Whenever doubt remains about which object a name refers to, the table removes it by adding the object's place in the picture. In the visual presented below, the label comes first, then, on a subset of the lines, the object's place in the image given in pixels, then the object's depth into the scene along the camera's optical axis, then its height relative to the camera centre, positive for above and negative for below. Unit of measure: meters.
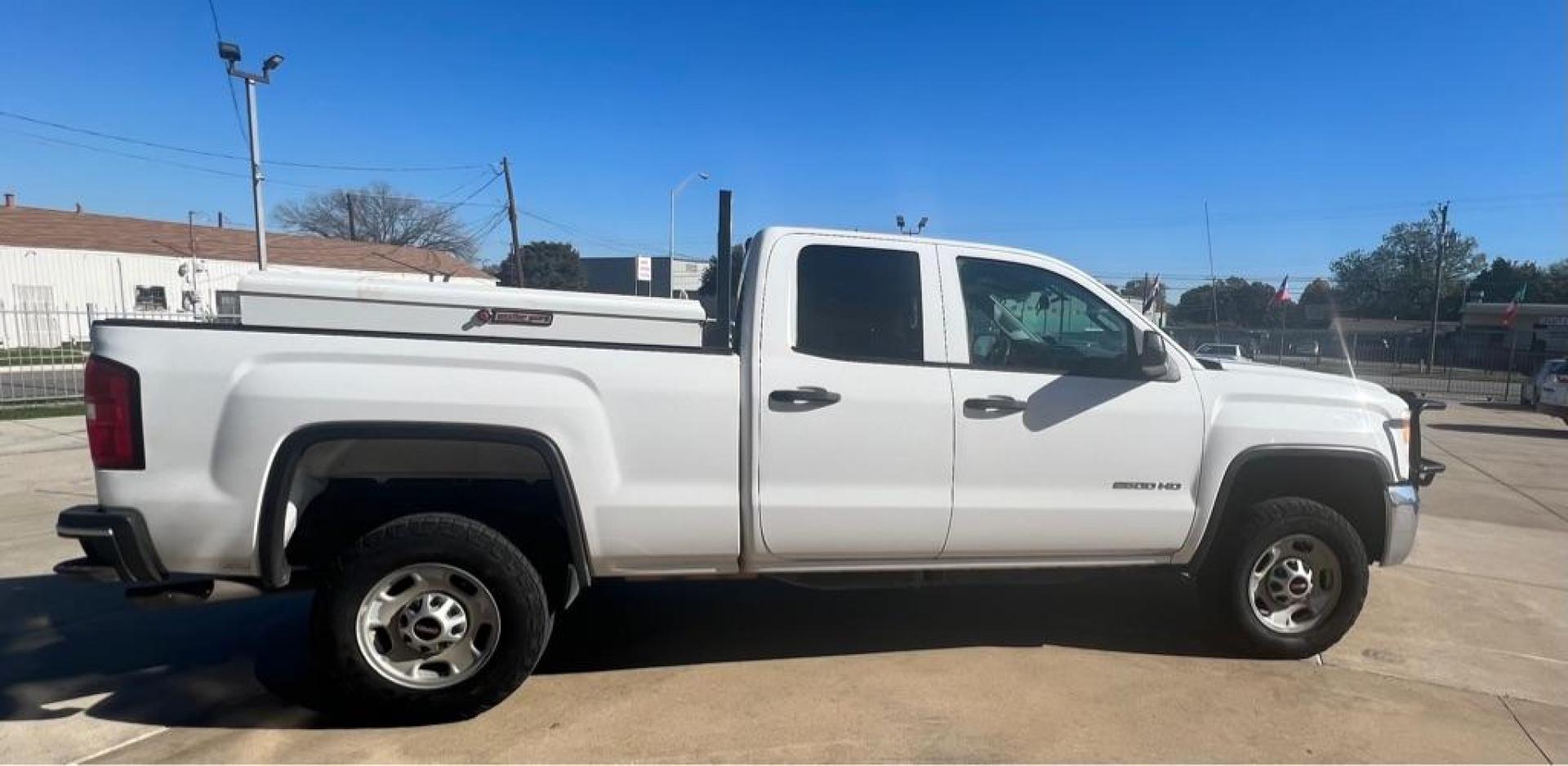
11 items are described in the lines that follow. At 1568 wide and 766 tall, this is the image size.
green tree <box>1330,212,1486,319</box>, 80.19 +4.55
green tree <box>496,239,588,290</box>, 55.28 +3.30
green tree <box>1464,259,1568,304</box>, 74.88 +3.44
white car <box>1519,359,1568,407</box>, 16.73 -1.29
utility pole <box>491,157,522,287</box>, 34.77 +4.53
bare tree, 70.06 +7.77
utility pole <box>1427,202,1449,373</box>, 40.01 +2.23
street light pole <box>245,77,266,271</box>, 17.97 +2.75
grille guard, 4.34 -0.72
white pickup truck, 3.15 -0.57
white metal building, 33.28 +2.43
